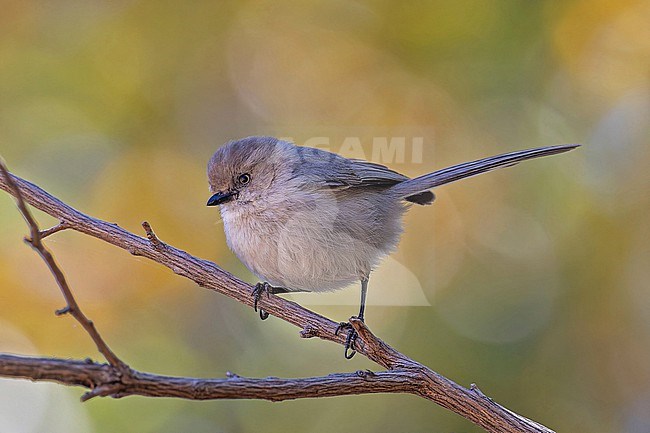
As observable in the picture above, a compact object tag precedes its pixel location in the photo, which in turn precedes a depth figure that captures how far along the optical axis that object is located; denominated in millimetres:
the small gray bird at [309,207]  2536
